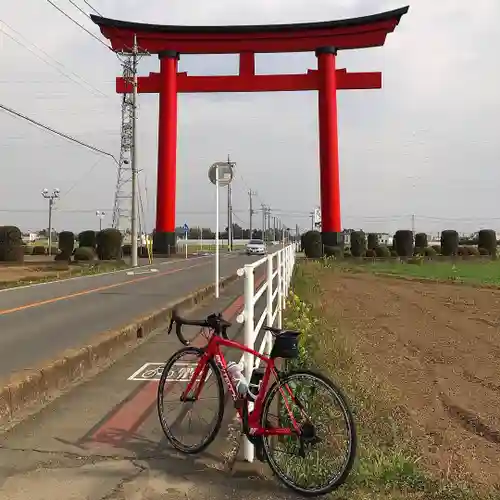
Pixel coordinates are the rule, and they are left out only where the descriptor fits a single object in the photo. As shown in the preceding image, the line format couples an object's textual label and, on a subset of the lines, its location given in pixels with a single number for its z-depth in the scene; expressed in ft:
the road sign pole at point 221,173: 41.58
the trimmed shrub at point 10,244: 100.07
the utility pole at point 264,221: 318.20
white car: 154.61
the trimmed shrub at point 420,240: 158.10
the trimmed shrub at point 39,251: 158.51
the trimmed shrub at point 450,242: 142.62
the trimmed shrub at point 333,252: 116.97
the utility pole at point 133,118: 91.46
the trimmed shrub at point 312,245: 134.92
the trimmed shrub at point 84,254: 110.11
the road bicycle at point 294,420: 10.79
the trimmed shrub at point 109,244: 110.11
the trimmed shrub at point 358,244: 141.49
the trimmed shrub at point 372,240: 161.27
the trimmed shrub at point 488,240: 149.28
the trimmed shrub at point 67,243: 118.52
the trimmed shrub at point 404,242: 141.69
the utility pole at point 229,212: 231.71
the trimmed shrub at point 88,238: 129.70
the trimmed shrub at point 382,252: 141.79
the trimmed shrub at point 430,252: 141.90
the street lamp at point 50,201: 188.42
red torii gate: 104.58
